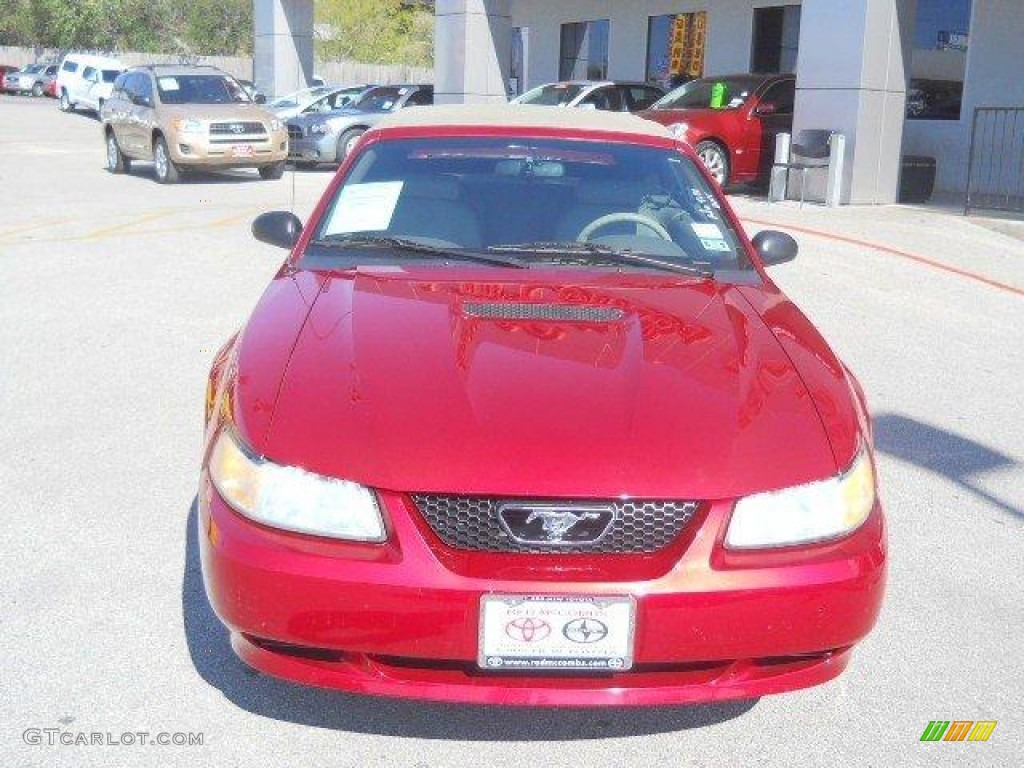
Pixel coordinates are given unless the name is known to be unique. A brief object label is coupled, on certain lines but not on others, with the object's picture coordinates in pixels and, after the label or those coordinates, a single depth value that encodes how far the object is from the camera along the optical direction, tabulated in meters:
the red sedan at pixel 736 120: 16.25
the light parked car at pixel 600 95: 18.41
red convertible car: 2.71
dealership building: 14.96
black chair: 14.94
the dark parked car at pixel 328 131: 20.00
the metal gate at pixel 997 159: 16.27
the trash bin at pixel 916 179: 15.96
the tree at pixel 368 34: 63.69
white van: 37.50
